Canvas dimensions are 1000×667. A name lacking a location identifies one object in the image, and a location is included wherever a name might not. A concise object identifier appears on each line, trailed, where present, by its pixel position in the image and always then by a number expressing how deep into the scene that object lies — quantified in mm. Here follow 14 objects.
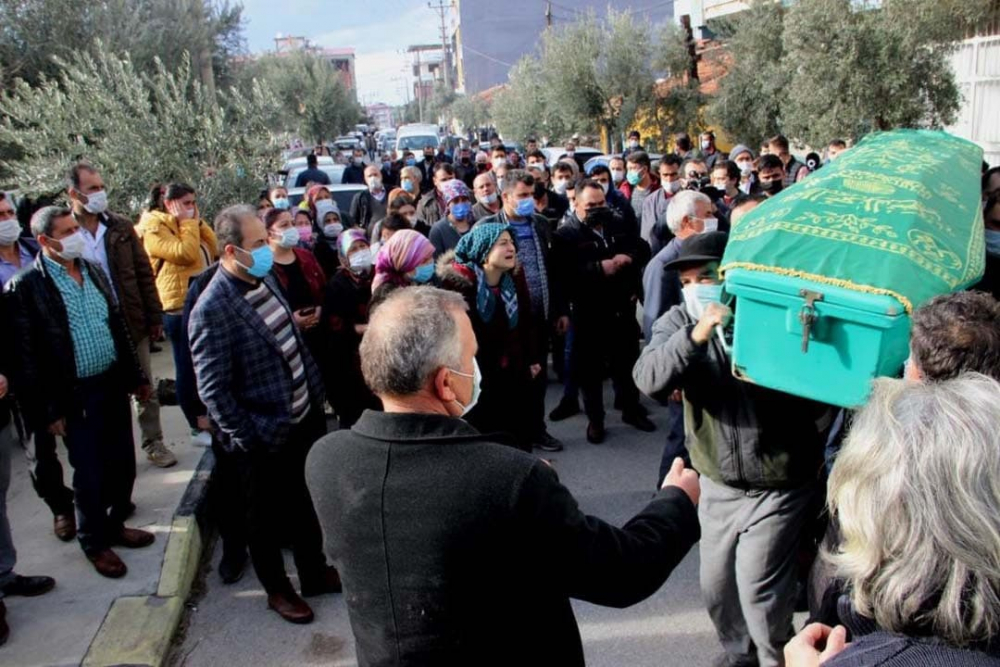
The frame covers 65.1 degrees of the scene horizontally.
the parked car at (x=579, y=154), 18188
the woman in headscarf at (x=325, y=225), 6586
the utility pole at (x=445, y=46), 79100
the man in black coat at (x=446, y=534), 1666
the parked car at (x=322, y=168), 14072
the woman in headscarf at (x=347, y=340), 4562
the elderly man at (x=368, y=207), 8805
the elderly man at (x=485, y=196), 6688
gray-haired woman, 1237
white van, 26341
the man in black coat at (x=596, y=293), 5887
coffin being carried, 2334
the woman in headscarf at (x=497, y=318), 4691
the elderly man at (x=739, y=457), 2832
